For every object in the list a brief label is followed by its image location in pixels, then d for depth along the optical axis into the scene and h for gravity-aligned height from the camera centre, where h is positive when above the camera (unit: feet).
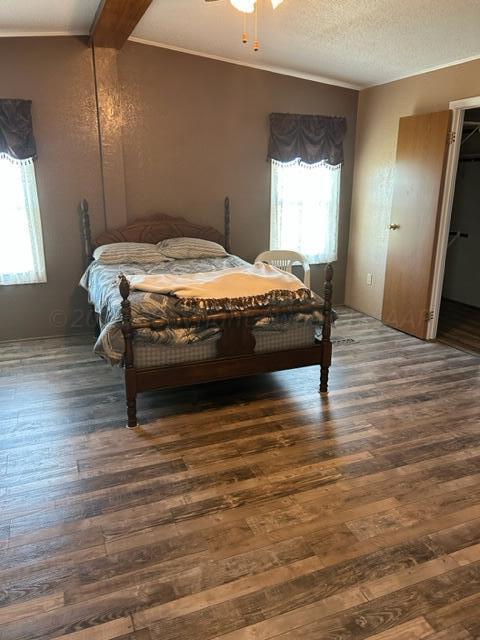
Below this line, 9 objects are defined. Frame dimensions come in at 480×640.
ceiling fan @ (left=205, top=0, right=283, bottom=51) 7.23 +2.75
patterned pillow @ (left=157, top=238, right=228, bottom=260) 13.71 -1.73
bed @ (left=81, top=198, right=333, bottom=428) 9.02 -2.94
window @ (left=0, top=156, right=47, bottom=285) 13.16 -1.11
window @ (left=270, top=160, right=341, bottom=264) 16.02 -0.66
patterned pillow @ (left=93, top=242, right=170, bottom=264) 13.00 -1.80
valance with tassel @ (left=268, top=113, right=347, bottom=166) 15.35 +1.63
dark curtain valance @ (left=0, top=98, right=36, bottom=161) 12.51 +1.50
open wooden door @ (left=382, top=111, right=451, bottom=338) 13.10 -0.85
